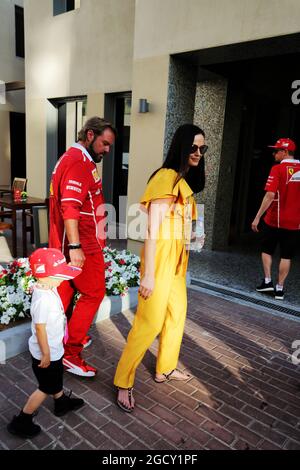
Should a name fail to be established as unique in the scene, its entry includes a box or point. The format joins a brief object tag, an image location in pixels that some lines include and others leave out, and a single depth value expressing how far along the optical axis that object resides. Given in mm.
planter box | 3010
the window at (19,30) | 13055
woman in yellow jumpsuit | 2289
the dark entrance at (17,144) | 13680
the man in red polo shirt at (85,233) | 2699
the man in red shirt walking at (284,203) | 4680
